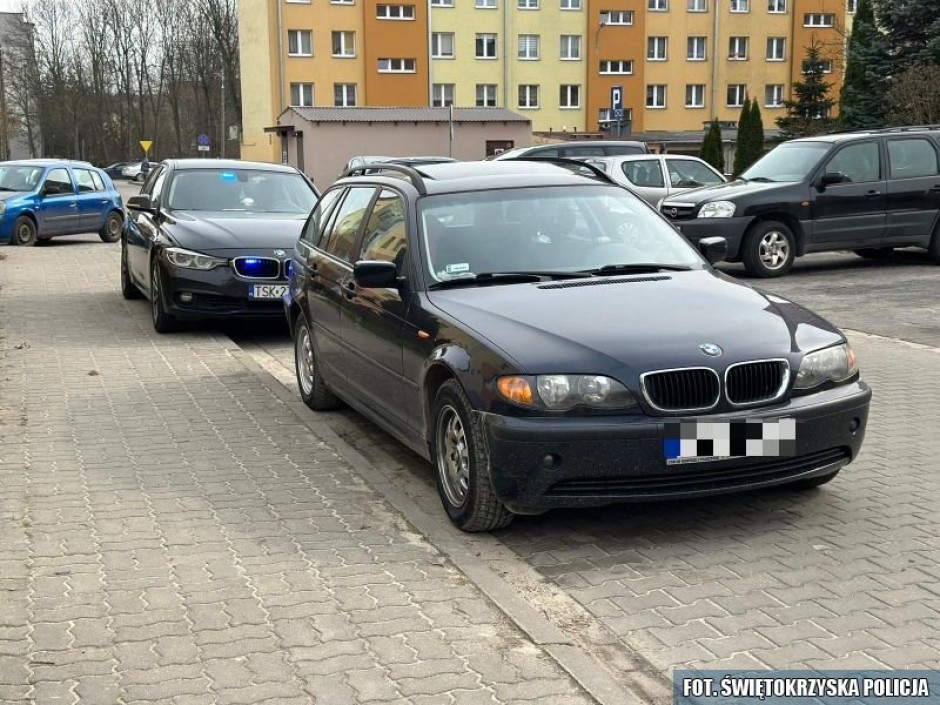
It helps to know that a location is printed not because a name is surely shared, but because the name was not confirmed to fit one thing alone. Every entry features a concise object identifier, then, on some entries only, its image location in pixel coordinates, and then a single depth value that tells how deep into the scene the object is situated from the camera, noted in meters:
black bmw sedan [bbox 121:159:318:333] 11.09
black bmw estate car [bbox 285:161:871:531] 4.96
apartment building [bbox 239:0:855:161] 67.19
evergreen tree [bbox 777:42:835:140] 48.91
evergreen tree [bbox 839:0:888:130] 32.88
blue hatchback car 23.17
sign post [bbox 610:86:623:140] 25.90
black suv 15.64
